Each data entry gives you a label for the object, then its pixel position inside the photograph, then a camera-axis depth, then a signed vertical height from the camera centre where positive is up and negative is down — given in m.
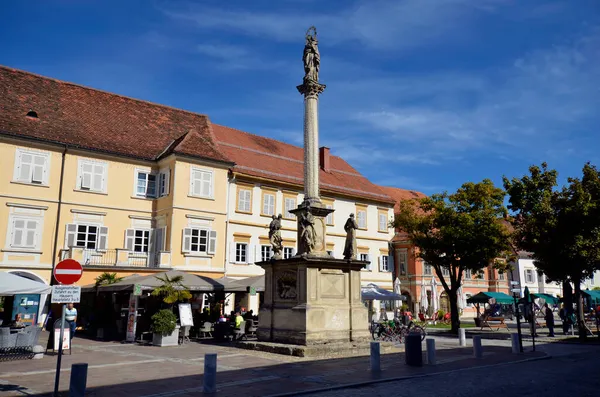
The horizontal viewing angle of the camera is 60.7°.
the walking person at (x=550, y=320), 25.88 -1.11
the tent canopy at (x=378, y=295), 29.10 +0.12
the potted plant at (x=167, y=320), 18.95 -0.90
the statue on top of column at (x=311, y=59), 18.81 +8.69
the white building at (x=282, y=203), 32.94 +6.71
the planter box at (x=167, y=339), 19.00 -1.61
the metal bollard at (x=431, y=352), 13.74 -1.44
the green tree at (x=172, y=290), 20.11 +0.22
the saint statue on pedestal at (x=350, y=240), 17.52 +1.93
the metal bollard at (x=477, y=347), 15.40 -1.46
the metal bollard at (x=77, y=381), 8.32 -1.38
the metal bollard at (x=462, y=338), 19.30 -1.50
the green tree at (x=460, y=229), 26.70 +3.61
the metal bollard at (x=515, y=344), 16.88 -1.50
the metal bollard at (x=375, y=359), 12.09 -1.44
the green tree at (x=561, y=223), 22.98 +3.45
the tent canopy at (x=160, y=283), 20.86 +0.51
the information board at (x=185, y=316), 19.84 -0.78
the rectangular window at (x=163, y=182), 30.04 +6.63
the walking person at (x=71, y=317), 17.14 -0.79
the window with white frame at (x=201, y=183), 30.28 +6.64
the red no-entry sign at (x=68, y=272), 9.45 +0.42
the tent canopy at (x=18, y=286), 14.52 +0.24
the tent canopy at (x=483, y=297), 32.45 +0.05
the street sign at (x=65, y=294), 9.21 +0.01
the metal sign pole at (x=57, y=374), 8.67 -1.33
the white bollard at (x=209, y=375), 9.47 -1.44
